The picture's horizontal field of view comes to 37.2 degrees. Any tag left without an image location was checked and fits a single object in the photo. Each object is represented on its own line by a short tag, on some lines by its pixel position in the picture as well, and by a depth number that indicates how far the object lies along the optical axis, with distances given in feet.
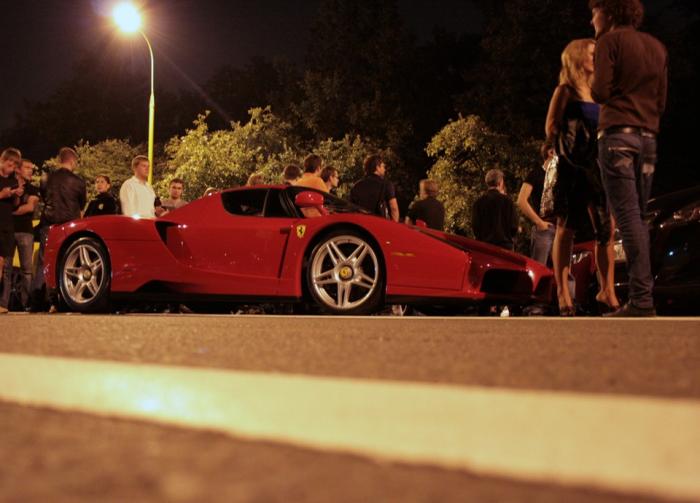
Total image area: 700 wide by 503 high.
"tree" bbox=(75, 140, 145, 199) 184.44
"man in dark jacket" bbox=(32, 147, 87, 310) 38.63
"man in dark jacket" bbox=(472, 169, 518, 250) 37.35
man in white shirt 38.55
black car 27.48
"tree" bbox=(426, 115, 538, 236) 111.65
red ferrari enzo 27.37
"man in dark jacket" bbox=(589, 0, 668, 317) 21.89
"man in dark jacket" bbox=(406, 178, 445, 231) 40.27
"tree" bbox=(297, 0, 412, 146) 151.02
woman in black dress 24.49
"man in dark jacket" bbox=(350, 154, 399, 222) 37.81
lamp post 84.07
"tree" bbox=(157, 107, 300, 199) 152.15
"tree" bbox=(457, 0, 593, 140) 111.86
